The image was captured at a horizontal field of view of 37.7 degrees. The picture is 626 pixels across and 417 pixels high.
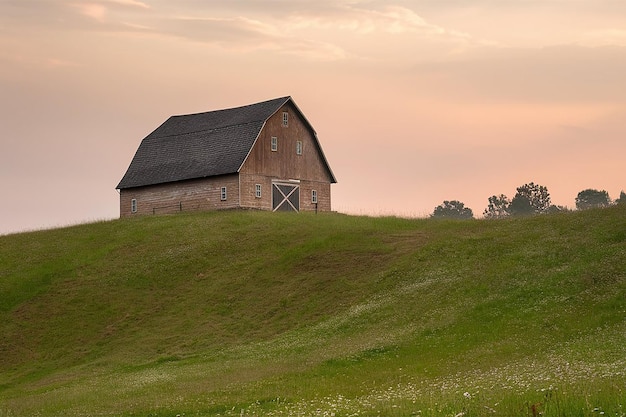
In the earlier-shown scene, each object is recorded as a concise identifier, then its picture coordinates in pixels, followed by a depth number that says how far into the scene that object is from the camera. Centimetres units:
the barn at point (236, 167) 8812
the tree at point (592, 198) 16862
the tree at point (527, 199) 15312
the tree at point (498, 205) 17055
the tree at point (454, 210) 19638
